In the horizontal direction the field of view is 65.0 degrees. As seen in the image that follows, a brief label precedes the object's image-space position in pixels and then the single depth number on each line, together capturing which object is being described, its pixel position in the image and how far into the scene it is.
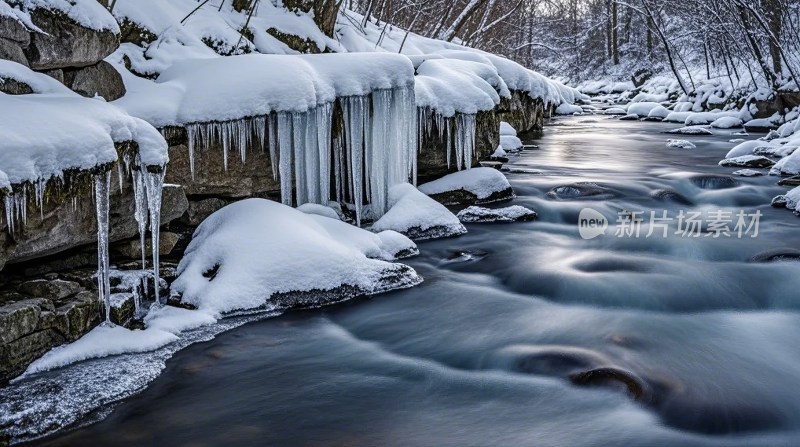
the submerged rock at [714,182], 7.78
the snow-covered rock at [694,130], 13.44
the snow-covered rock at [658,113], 17.67
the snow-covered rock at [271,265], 3.96
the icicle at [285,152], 5.11
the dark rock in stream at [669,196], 7.34
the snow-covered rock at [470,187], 6.86
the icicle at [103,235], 3.40
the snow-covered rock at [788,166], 8.22
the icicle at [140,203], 3.78
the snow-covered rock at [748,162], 8.80
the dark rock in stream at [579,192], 7.36
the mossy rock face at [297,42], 6.81
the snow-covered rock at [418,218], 5.66
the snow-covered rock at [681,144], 11.41
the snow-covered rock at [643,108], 18.25
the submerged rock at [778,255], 5.02
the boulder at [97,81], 4.07
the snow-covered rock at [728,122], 14.18
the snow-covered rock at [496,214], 6.25
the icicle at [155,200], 3.81
